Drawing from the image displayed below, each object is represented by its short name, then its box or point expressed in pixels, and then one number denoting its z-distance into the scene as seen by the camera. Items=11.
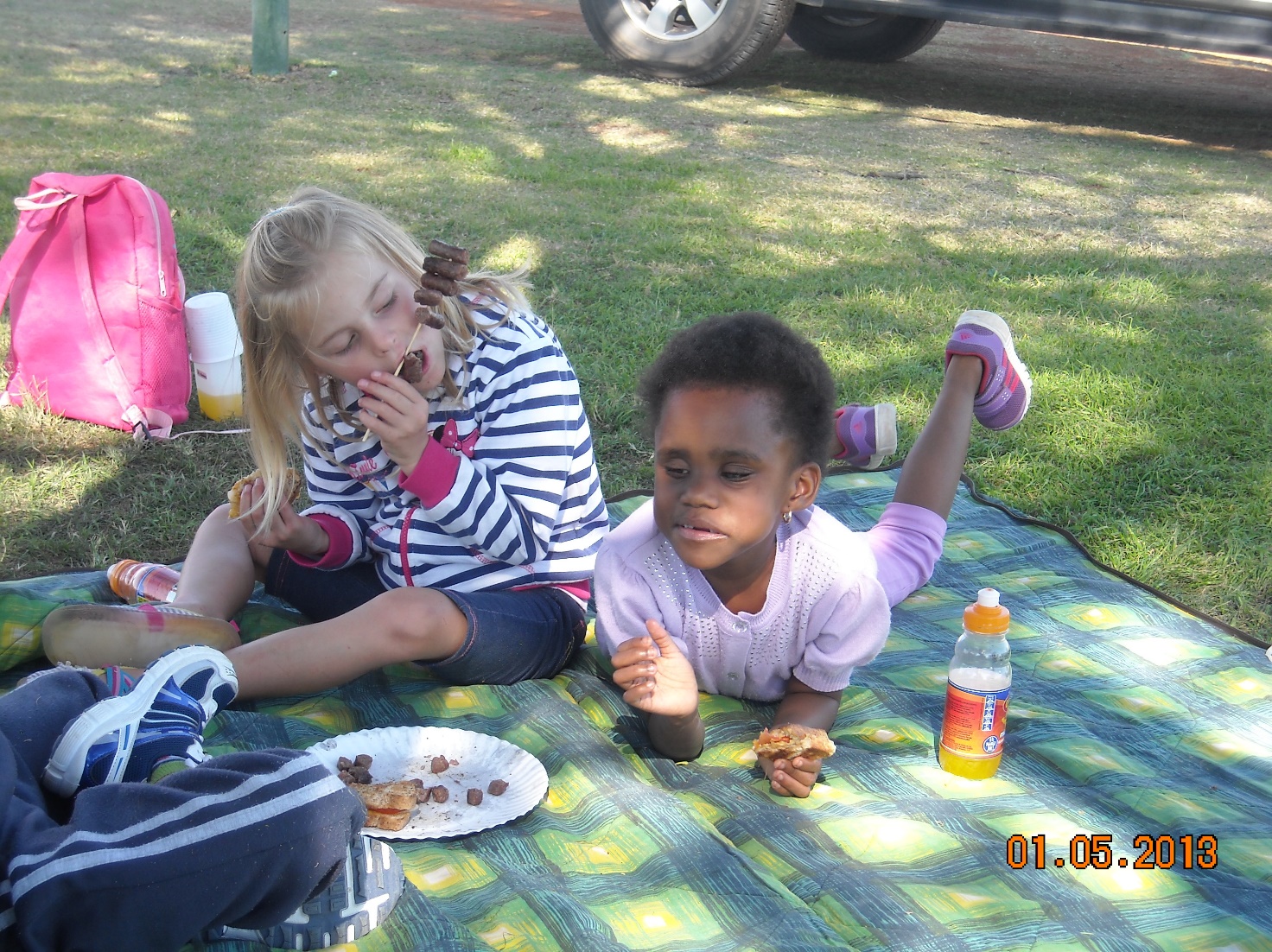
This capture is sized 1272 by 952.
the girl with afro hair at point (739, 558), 2.18
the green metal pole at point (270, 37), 8.62
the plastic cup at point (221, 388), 4.05
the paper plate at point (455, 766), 2.19
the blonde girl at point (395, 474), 2.49
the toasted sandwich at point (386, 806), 2.12
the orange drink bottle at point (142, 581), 2.91
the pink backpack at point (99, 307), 3.94
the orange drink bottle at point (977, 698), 2.28
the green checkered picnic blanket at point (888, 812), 1.95
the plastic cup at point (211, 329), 4.02
